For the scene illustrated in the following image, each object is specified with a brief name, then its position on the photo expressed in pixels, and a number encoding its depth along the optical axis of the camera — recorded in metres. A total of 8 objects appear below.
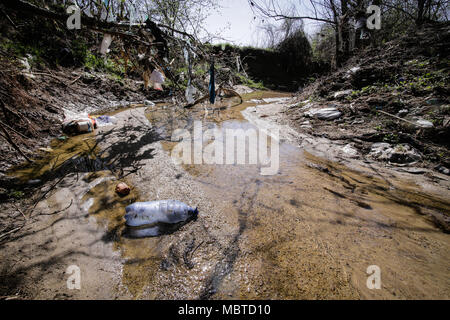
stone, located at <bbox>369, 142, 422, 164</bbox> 2.68
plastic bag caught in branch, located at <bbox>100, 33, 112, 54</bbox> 2.11
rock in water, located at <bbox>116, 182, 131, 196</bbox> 2.05
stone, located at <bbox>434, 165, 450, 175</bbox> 2.40
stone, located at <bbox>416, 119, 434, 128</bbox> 2.87
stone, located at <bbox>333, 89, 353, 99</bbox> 4.79
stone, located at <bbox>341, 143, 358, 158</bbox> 3.03
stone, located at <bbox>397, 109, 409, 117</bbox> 3.36
